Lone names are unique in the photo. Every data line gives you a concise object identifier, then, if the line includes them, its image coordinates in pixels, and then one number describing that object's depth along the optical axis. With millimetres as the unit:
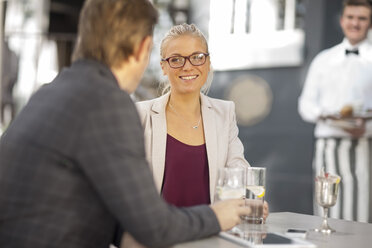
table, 1583
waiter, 4018
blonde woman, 2175
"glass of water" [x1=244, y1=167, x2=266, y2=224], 1811
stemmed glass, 1821
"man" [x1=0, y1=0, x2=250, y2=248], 1435
